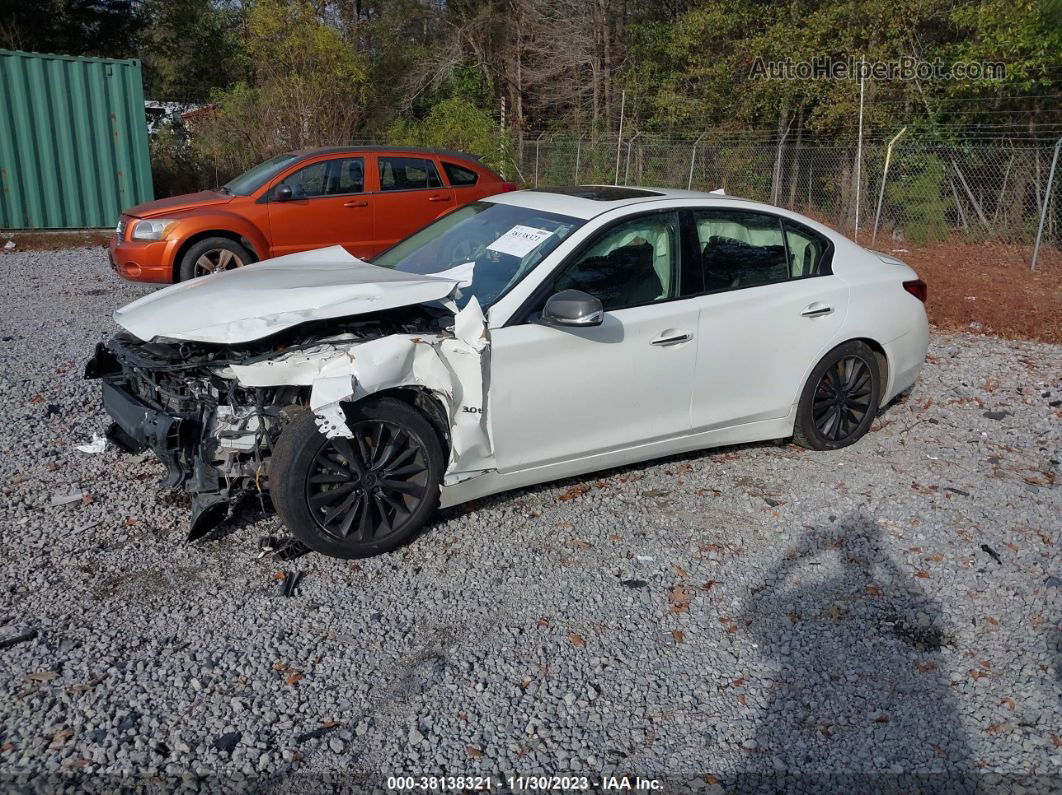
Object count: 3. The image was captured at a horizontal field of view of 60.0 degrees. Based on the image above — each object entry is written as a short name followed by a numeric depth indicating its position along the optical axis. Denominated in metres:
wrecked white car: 3.96
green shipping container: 13.79
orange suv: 9.54
